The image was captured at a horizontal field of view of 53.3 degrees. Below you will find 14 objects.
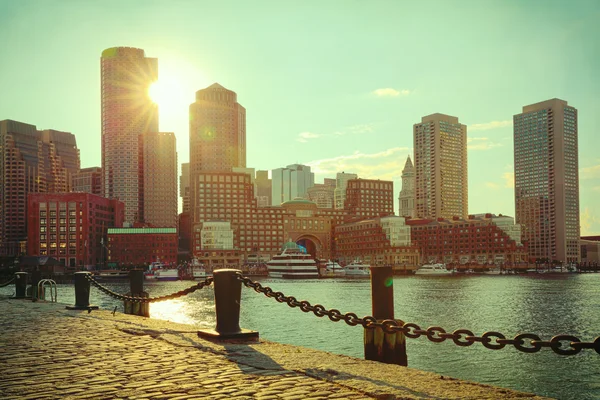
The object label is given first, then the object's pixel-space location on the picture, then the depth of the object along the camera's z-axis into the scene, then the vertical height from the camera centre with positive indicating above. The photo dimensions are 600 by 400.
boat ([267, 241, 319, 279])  137.00 -8.98
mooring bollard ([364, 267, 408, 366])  10.07 -1.83
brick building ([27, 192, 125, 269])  187.50 +1.20
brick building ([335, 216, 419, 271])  196.00 -8.60
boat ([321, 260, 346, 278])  162.75 -12.76
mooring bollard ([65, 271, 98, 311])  20.55 -2.19
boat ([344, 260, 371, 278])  164.12 -12.29
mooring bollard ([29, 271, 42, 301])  27.82 -2.40
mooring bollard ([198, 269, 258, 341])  11.73 -1.57
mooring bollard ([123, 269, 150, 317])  21.39 -2.40
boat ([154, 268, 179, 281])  145.88 -11.05
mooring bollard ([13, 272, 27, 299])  29.34 -2.60
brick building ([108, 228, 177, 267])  198.62 -7.22
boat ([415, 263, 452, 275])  181.12 -13.60
